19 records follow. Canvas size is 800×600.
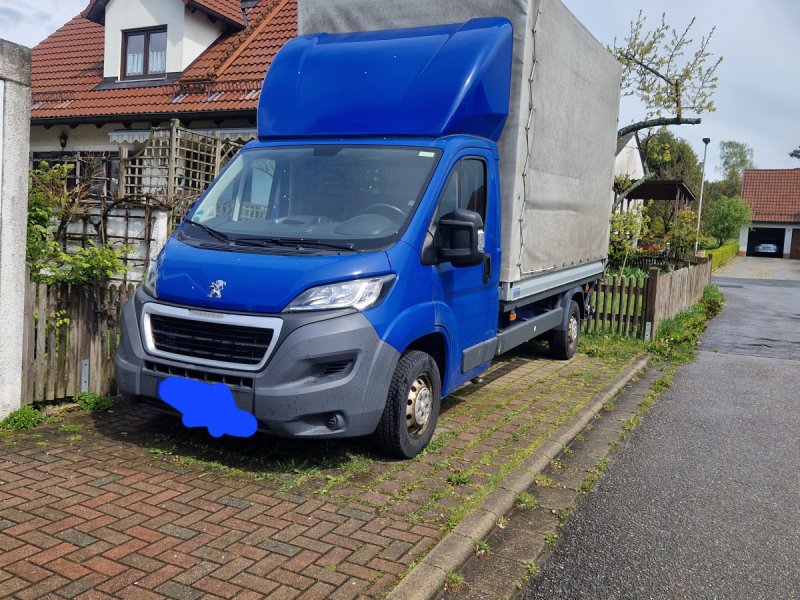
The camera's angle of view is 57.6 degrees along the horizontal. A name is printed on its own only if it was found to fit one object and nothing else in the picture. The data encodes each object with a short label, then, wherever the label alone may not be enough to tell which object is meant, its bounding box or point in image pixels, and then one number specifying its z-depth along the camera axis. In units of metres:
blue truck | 4.47
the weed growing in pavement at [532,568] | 3.75
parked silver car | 60.16
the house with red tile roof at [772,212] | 60.31
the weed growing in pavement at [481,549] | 3.92
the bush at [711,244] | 50.78
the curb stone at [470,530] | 3.44
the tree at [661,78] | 19.14
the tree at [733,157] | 100.94
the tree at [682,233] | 21.55
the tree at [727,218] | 51.22
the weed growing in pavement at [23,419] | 5.35
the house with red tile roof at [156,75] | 15.73
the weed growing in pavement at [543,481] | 5.03
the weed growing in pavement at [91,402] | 5.94
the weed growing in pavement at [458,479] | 4.80
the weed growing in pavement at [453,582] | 3.54
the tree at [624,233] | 17.03
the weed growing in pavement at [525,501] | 4.62
